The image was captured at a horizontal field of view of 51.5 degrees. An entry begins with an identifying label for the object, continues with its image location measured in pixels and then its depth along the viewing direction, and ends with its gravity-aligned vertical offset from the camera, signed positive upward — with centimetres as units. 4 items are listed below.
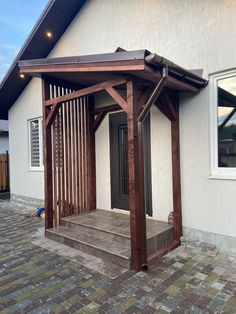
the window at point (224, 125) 363 +43
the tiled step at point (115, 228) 367 -120
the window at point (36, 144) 730 +43
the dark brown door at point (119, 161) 508 -11
